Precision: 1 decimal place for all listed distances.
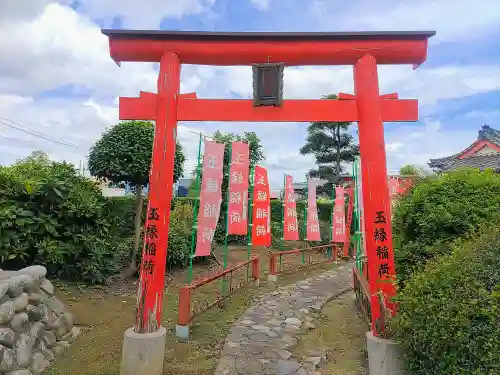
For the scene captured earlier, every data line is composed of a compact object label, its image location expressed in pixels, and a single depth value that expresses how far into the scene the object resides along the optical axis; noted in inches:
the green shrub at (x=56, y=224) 276.7
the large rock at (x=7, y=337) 172.4
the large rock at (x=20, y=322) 186.2
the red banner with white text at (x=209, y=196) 275.7
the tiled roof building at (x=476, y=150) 677.2
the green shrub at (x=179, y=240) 403.9
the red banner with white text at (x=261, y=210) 450.6
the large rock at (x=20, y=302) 190.5
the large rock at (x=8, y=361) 163.6
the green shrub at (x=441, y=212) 187.6
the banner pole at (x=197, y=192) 276.2
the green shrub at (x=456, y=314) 114.6
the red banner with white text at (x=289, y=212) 542.0
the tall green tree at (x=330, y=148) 1006.4
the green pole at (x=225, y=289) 323.0
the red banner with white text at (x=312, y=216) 570.3
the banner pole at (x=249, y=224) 457.2
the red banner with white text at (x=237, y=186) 359.6
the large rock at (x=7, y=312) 175.6
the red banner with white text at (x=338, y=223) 587.2
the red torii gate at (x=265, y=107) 200.5
